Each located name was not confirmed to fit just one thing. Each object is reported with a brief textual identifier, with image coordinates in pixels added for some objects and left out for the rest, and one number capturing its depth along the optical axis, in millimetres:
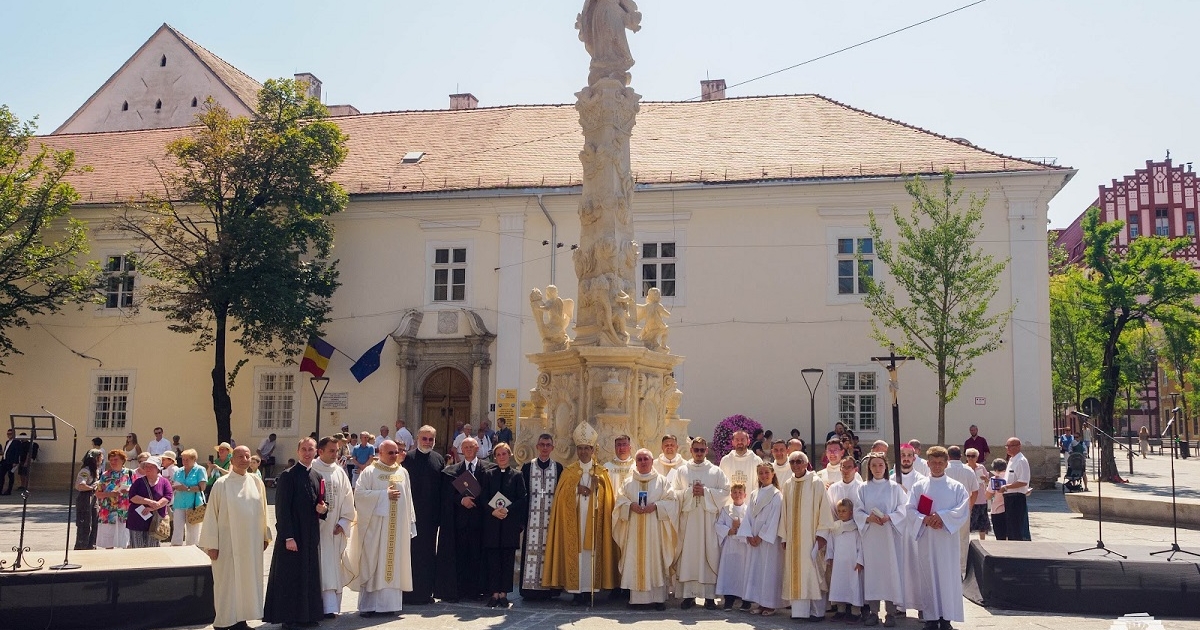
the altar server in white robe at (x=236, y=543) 8625
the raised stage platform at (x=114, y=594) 8180
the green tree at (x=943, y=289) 20984
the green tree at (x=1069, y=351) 34312
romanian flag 24531
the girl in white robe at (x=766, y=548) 9625
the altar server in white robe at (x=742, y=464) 10797
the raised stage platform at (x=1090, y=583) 9211
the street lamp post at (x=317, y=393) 23723
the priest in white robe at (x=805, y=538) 9367
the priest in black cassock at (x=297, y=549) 8703
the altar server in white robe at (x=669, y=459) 10453
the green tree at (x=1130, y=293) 24344
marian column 11297
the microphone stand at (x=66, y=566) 8417
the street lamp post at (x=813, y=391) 20859
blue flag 24359
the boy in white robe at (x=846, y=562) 9273
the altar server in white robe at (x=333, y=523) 9055
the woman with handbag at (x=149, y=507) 11171
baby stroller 21203
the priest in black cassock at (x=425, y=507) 9883
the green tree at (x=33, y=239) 24469
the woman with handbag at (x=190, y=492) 12039
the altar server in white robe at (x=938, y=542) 8883
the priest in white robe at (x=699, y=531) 9969
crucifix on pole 11041
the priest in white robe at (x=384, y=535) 9352
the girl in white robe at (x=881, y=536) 9148
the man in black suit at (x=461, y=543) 9977
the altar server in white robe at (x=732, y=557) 9875
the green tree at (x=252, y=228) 23422
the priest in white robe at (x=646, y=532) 9758
